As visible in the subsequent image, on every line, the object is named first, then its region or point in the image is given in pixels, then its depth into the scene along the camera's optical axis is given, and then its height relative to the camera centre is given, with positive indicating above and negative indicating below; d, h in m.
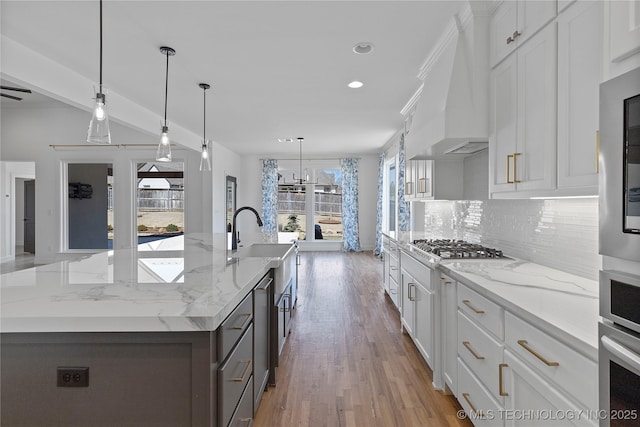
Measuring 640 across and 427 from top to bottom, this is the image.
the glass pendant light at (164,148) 3.18 +0.61
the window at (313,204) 9.40 +0.23
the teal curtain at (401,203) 5.57 +0.17
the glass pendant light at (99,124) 2.13 +0.58
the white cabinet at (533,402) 1.11 -0.70
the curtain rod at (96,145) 6.75 +1.37
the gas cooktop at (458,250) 2.40 -0.28
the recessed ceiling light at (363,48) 2.83 +1.42
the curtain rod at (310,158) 9.20 +1.49
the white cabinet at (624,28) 0.85 +0.48
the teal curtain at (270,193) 9.05 +0.51
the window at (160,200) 7.82 +0.29
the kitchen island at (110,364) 1.06 -0.50
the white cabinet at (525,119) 1.63 +0.52
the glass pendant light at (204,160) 4.04 +0.63
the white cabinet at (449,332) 2.07 -0.77
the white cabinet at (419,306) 2.38 -0.75
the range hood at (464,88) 2.29 +0.86
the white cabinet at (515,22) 1.69 +1.07
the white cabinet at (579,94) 1.36 +0.51
